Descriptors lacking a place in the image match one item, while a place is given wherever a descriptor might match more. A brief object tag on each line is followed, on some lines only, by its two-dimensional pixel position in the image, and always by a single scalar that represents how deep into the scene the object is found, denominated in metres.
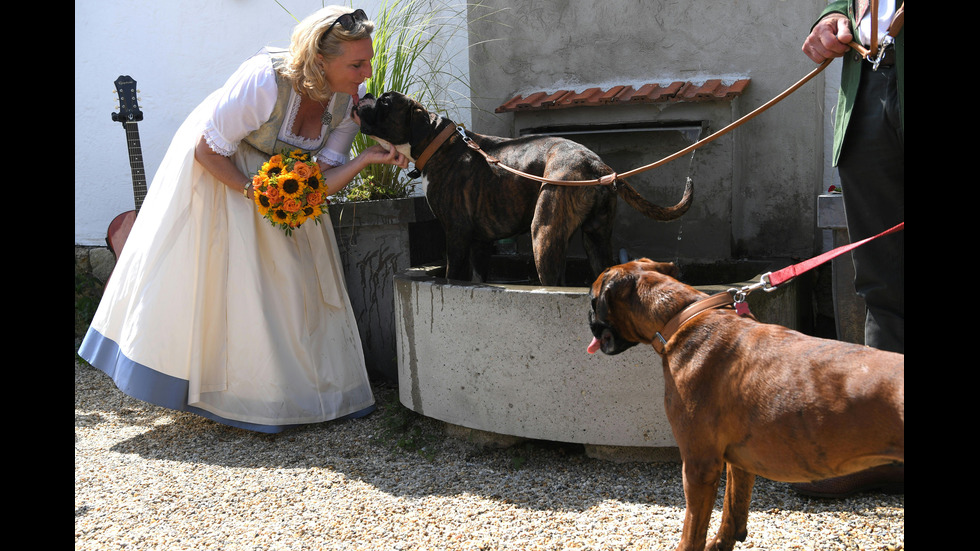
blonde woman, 4.03
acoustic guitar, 6.19
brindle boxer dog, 3.58
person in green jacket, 2.47
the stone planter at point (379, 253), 4.78
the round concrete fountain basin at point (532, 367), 3.39
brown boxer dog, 1.87
